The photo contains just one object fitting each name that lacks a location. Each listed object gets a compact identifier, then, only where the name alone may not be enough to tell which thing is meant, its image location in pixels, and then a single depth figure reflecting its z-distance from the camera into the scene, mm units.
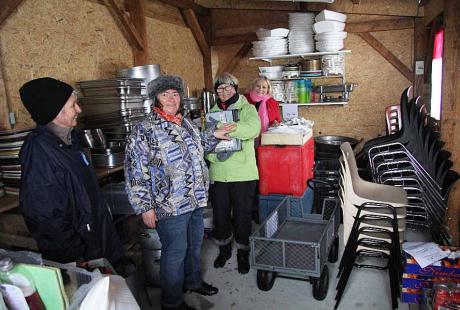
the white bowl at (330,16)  4129
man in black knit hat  1604
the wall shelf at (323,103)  4688
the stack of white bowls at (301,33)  4426
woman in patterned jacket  2023
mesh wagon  2309
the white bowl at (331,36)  4262
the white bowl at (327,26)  4207
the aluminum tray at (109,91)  3020
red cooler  3072
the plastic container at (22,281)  935
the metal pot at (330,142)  4242
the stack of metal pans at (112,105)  3033
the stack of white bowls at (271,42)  4520
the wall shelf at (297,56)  4363
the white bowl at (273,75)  4766
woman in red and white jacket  3736
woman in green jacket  2705
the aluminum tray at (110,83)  3000
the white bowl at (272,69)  4750
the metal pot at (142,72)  3340
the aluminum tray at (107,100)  3039
